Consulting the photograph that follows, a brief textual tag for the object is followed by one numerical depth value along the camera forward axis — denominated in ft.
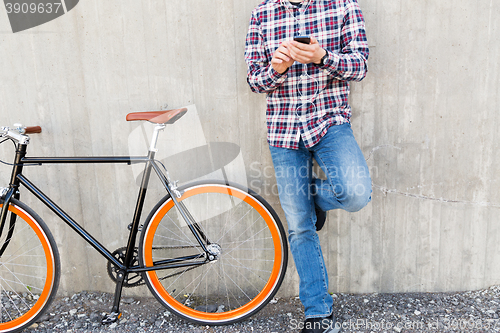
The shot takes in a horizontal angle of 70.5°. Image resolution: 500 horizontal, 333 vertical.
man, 6.39
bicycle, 7.08
